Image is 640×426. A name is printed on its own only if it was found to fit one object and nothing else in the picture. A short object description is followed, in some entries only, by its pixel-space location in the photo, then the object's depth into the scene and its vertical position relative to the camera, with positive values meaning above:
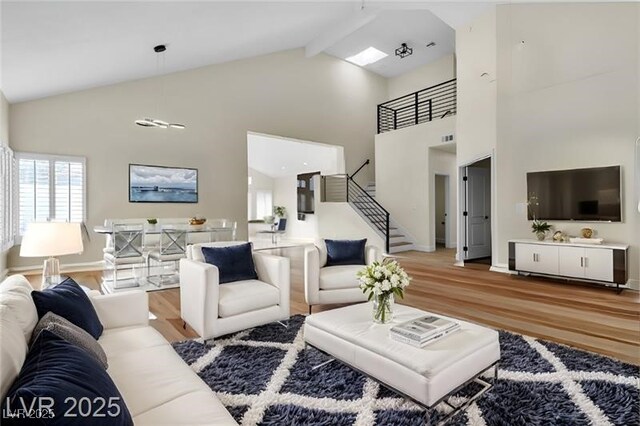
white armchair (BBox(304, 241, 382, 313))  3.54 -0.71
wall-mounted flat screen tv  4.78 +0.26
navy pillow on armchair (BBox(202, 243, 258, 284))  3.23 -0.43
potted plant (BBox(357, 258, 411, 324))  2.26 -0.47
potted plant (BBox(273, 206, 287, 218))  13.60 +0.16
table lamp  2.37 -0.17
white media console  4.47 -0.68
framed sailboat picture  7.12 +0.69
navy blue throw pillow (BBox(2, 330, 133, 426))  0.83 -0.46
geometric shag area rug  1.86 -1.07
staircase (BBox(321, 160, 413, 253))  8.69 +0.26
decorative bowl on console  4.94 -0.30
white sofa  1.22 -0.71
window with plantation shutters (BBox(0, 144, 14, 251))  4.92 +0.30
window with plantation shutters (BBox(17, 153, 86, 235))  5.94 +0.53
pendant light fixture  5.53 +1.58
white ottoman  1.74 -0.78
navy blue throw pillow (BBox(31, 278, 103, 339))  1.69 -0.44
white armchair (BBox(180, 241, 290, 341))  2.78 -0.69
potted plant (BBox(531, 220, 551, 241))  5.36 -0.26
